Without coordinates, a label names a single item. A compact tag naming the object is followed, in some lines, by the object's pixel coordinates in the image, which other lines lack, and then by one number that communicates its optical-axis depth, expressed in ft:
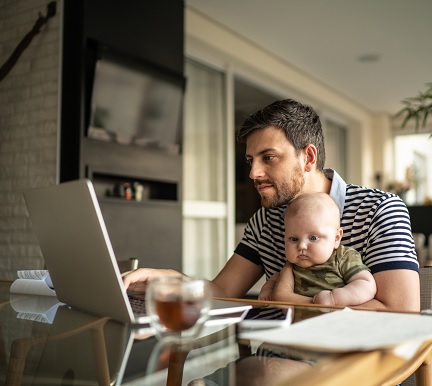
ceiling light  19.49
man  4.79
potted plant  6.51
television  11.07
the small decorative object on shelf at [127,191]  12.02
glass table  2.06
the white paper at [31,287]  4.47
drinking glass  2.43
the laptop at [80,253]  2.93
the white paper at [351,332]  2.17
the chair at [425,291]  4.40
